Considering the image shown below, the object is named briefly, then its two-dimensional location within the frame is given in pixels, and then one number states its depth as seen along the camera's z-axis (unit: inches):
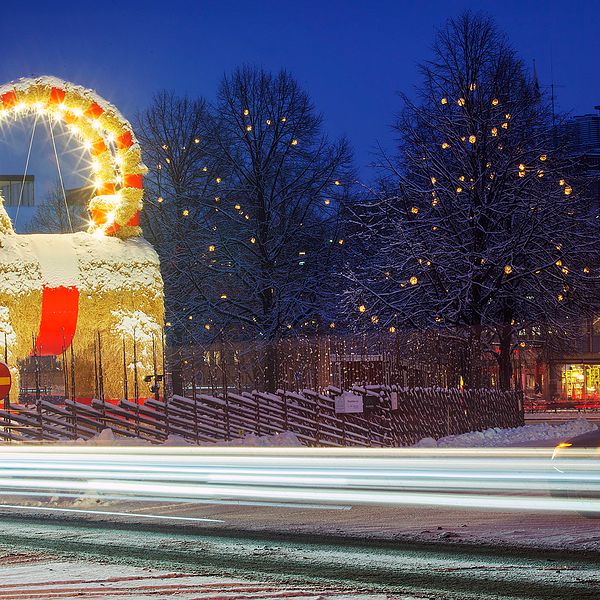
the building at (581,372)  2679.6
